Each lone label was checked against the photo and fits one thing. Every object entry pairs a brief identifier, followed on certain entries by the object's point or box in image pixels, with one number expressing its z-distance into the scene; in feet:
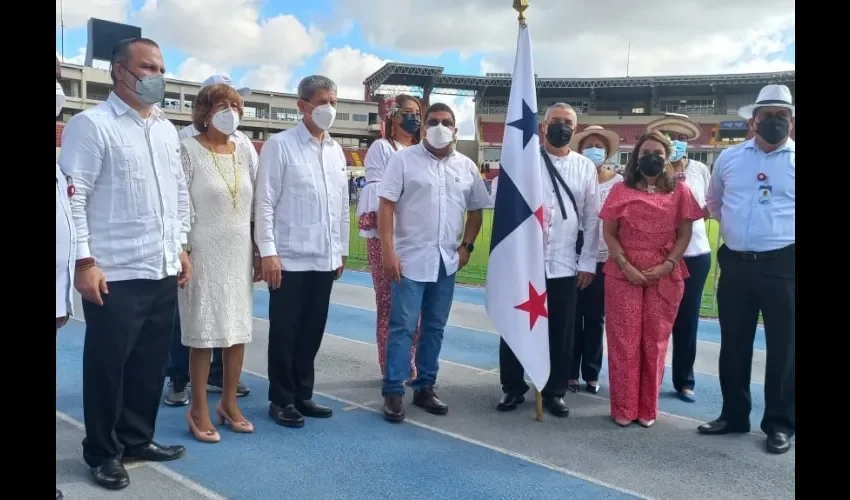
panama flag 13.20
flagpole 13.24
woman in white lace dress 11.56
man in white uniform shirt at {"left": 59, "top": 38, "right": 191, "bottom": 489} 9.56
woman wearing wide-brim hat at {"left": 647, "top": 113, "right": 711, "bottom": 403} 15.26
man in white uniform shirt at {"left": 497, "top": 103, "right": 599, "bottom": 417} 13.71
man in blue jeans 13.29
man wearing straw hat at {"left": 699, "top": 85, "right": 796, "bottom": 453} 12.03
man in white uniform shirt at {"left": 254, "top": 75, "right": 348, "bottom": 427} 12.26
